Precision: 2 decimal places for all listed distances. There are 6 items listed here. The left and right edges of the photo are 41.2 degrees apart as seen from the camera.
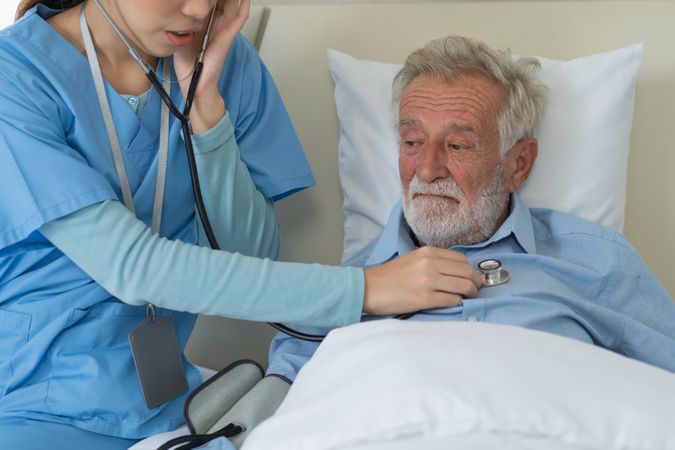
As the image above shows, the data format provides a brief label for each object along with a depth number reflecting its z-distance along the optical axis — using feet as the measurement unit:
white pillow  5.56
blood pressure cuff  4.59
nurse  4.37
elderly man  4.84
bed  3.26
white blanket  3.23
